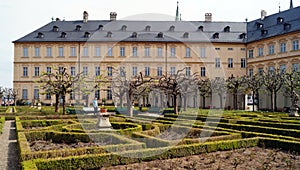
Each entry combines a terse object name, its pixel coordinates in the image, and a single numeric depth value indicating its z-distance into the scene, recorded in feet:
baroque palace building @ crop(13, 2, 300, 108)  135.23
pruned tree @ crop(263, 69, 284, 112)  88.91
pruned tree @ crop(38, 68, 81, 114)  70.19
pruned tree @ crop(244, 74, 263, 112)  94.13
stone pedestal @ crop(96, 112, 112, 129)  43.42
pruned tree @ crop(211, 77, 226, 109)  110.83
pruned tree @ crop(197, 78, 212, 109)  106.05
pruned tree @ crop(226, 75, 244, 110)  99.35
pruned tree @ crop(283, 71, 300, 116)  74.56
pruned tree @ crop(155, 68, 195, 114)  67.36
